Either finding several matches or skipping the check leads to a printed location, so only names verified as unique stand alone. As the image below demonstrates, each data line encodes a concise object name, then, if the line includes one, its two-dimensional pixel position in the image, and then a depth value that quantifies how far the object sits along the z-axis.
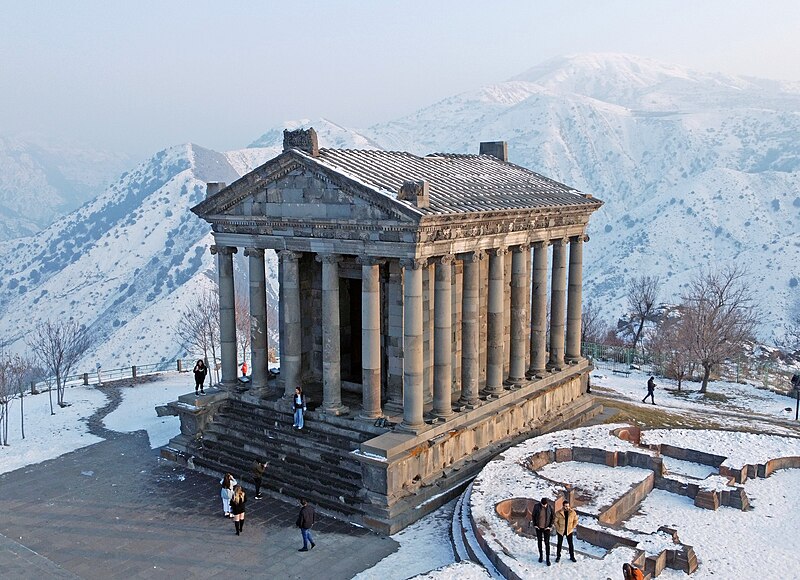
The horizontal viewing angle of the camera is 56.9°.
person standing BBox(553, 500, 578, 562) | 18.89
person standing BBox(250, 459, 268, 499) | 23.88
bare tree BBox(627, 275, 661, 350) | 55.16
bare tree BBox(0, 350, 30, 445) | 30.43
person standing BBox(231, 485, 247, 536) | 21.33
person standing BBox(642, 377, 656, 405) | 37.47
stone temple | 23.41
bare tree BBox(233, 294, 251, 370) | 50.56
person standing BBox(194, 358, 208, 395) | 31.11
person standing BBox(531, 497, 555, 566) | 18.73
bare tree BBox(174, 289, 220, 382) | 45.41
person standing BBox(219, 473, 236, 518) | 22.34
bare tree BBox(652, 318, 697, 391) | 42.38
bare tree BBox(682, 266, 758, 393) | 40.84
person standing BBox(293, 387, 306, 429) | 25.75
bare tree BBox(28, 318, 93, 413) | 36.81
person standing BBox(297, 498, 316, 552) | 20.22
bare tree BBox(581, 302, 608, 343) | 56.53
